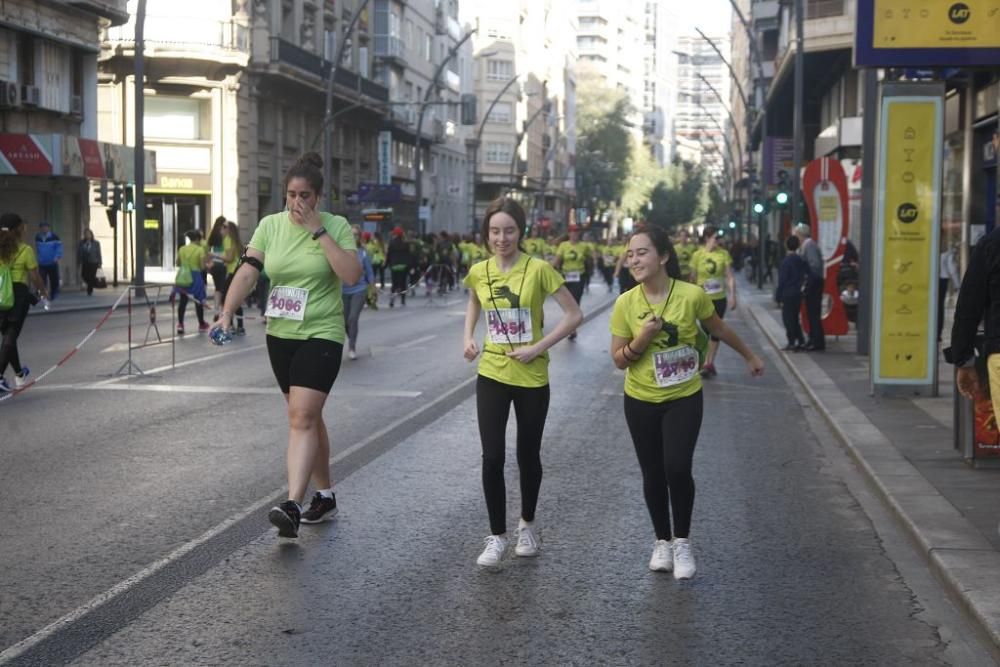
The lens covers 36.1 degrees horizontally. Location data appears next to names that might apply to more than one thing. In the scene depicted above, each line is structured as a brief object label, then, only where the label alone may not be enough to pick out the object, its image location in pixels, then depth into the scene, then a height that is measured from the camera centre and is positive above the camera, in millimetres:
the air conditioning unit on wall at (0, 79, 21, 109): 34875 +2610
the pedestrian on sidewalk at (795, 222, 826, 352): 20391 -959
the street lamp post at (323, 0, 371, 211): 42594 +2713
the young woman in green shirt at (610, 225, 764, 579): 6625 -702
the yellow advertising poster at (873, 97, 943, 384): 13727 -232
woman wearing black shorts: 7266 -413
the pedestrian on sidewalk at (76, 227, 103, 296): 37000 -1192
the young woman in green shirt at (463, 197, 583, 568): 6797 -644
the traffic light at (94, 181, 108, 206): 37031 +391
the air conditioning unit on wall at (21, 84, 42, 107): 36250 +2676
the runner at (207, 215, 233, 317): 22812 -680
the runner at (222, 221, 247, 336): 22703 -503
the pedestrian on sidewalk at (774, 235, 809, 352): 20281 -994
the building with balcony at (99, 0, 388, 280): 46938 +3238
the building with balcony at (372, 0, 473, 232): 68938 +5803
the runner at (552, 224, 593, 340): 23328 -737
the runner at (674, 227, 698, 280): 24266 -562
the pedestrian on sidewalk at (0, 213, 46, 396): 13898 -626
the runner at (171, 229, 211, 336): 22531 -831
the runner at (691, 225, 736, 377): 16969 -639
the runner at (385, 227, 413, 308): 33531 -1041
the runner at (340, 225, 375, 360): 17141 -1036
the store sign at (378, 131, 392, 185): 67312 +2517
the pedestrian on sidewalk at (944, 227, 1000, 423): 6441 -387
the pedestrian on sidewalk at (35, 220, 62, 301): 33281 -1048
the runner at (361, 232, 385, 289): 33281 -895
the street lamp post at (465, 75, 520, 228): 78244 +3503
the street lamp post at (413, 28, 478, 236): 57531 +1189
